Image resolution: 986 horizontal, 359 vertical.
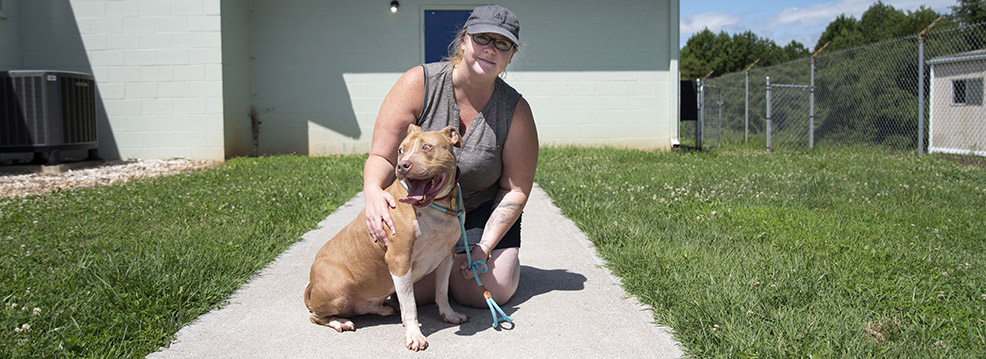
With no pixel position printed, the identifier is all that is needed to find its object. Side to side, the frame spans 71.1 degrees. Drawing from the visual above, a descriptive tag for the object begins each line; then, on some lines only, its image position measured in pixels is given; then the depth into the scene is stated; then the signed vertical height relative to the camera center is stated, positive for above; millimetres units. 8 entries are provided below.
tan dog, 2785 -507
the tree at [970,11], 28825 +5280
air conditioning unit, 9523 +460
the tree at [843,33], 40775 +7432
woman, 3287 +37
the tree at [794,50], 50472 +6391
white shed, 14516 +689
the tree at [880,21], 37594 +6950
